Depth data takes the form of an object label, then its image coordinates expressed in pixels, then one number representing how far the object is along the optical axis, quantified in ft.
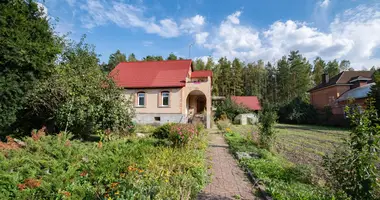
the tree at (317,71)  148.63
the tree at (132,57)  154.92
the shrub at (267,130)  29.02
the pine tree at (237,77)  140.46
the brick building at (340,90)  79.10
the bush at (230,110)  81.97
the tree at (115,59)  158.75
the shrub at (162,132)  35.80
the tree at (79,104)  32.22
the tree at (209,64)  138.21
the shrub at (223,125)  54.34
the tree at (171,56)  157.89
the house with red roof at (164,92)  61.41
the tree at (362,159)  9.86
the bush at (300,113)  89.76
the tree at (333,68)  156.66
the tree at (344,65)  168.14
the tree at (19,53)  24.52
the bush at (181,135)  26.63
